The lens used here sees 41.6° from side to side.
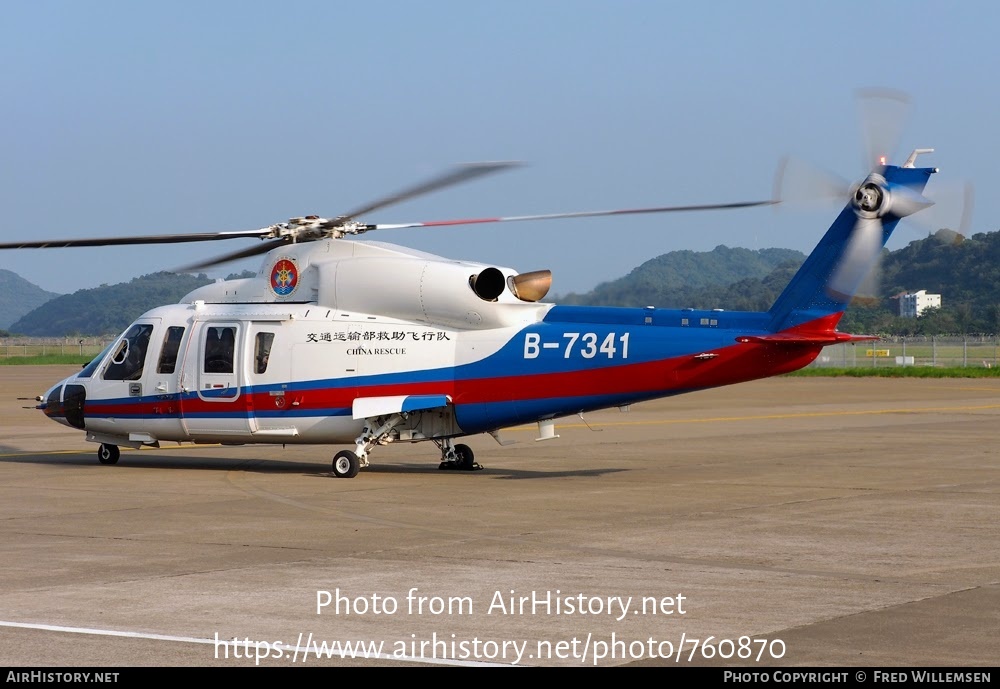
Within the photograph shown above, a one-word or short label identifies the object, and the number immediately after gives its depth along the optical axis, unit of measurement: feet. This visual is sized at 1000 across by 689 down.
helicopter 62.28
